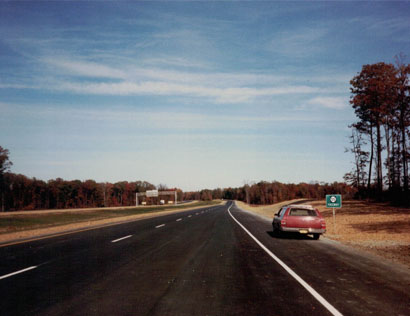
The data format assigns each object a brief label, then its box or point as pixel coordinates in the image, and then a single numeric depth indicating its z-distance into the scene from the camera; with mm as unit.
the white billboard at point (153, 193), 93988
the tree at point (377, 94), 38875
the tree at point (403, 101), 37094
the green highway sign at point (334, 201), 18488
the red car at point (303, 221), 15180
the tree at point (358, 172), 59994
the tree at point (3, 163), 81481
